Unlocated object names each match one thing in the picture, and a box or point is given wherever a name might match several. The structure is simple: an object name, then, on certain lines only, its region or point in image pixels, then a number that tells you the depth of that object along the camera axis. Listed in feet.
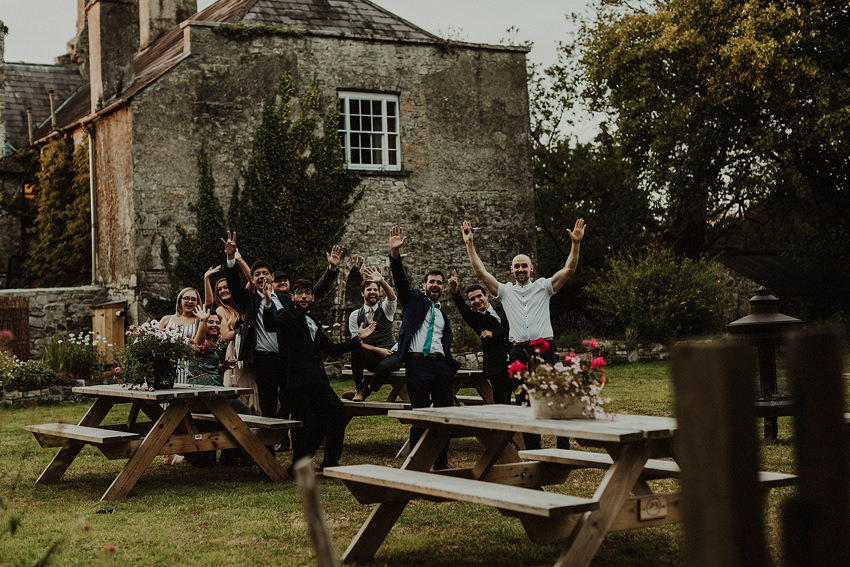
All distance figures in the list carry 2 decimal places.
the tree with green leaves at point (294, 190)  61.36
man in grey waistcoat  34.14
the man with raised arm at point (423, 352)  28.30
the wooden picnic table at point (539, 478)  14.92
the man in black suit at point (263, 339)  30.17
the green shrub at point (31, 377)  51.21
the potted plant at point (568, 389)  17.54
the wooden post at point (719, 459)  4.89
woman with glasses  32.28
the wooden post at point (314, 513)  5.66
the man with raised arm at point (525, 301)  28.09
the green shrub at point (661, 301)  68.80
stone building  59.47
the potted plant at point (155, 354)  27.04
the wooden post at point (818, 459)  5.22
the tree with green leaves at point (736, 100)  67.05
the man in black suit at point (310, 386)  26.30
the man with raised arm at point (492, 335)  29.84
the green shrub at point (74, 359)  53.42
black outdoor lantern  29.63
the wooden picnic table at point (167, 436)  25.30
